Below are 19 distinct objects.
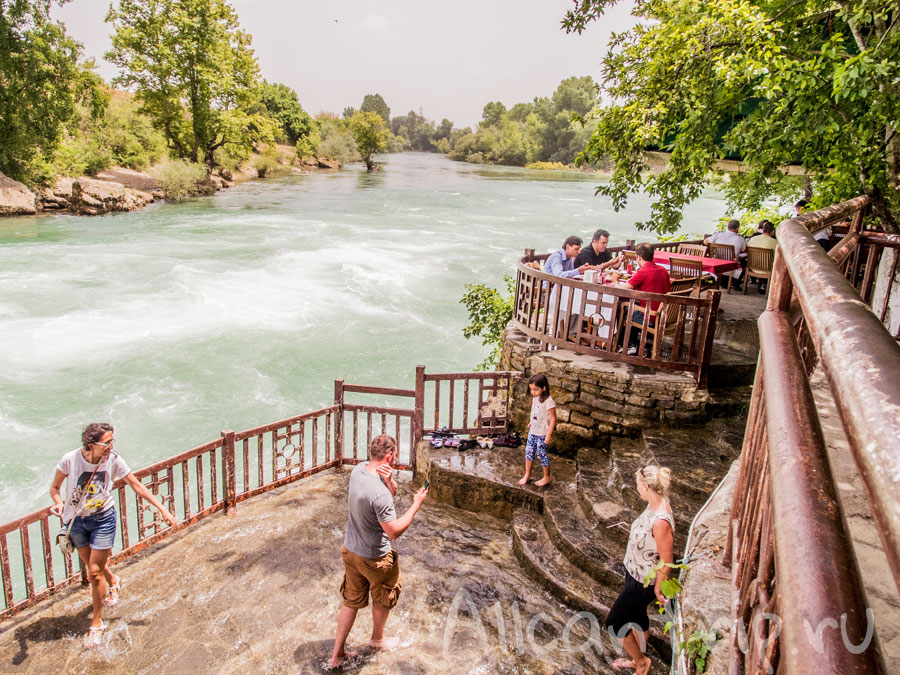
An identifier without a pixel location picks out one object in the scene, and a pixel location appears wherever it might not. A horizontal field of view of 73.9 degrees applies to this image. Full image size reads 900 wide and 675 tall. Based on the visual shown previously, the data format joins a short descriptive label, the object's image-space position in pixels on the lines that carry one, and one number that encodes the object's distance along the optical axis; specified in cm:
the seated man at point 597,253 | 811
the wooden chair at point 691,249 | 1099
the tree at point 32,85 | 2727
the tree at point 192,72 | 3694
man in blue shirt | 737
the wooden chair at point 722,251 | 1070
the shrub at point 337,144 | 6825
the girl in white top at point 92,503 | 458
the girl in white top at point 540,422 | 601
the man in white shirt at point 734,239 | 1078
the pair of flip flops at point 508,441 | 738
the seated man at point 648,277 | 674
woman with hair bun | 371
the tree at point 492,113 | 13662
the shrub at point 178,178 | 3403
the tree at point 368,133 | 6956
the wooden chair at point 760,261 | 1034
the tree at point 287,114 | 7125
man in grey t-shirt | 398
